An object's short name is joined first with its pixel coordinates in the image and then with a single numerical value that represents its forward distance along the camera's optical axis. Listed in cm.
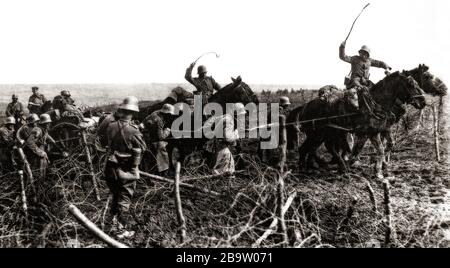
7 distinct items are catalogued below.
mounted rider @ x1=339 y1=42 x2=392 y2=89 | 1167
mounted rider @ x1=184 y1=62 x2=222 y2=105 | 1100
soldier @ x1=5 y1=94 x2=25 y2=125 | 1570
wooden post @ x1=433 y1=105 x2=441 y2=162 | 1129
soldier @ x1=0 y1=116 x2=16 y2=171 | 1049
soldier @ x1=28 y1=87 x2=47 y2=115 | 1641
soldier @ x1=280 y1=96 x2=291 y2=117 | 1127
